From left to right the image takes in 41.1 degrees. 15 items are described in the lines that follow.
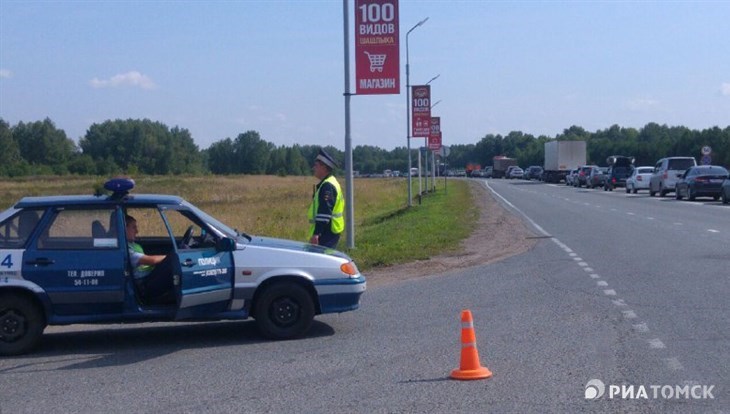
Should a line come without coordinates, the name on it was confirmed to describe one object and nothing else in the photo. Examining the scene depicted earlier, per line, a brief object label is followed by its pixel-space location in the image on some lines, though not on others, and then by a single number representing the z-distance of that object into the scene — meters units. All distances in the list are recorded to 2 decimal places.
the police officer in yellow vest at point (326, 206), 12.29
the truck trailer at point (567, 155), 83.94
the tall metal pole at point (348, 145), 18.92
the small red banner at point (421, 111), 40.62
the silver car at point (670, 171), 48.62
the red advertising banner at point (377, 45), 18.41
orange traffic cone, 8.28
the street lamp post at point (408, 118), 44.75
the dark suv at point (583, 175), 70.75
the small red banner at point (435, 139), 50.88
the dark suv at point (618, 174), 63.97
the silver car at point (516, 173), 116.56
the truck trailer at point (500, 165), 131.75
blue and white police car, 9.90
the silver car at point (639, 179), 54.94
